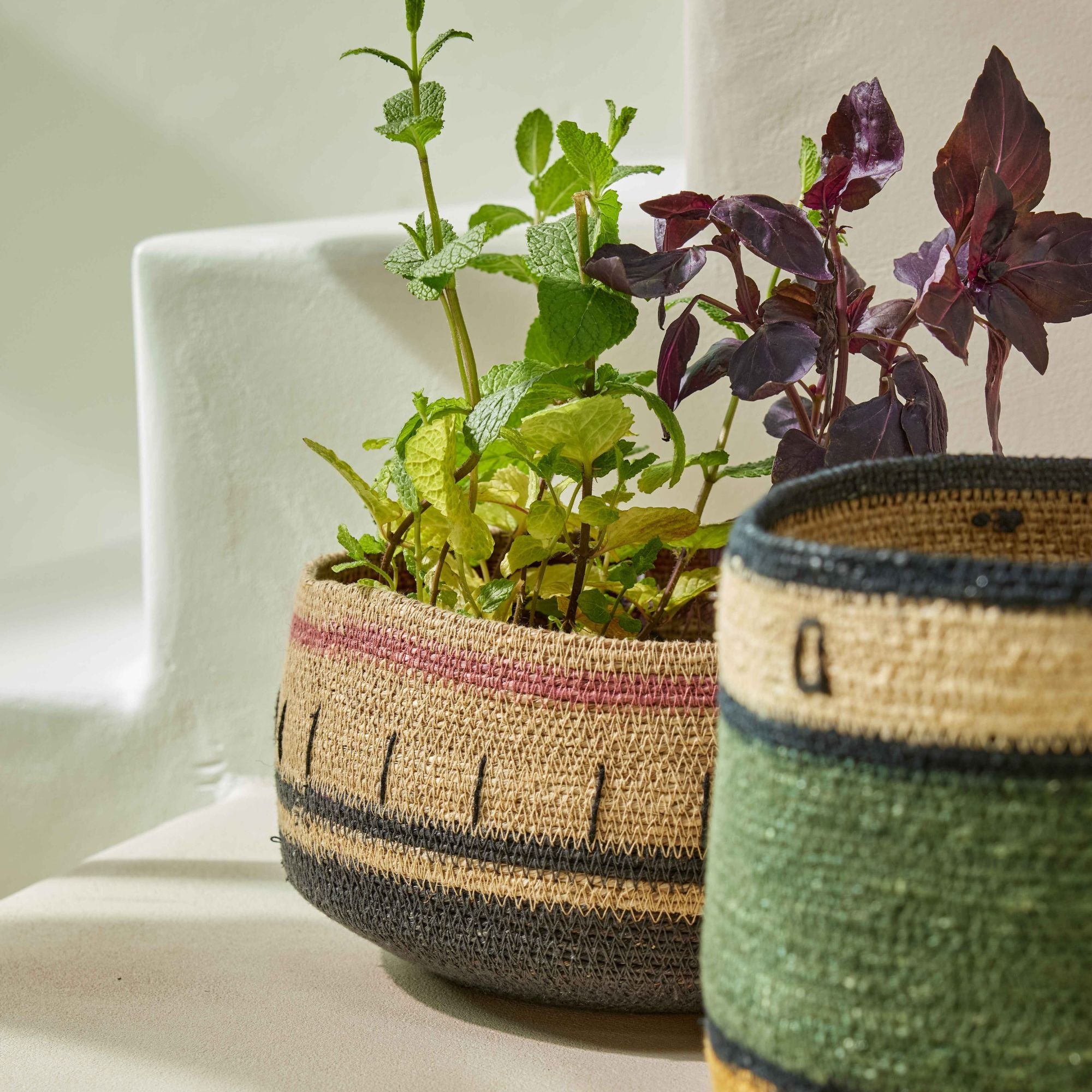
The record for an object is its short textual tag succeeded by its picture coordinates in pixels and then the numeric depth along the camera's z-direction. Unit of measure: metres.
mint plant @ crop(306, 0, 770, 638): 1.66
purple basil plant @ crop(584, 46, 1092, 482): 1.60
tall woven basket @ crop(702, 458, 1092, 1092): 1.42
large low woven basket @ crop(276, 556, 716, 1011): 1.62
